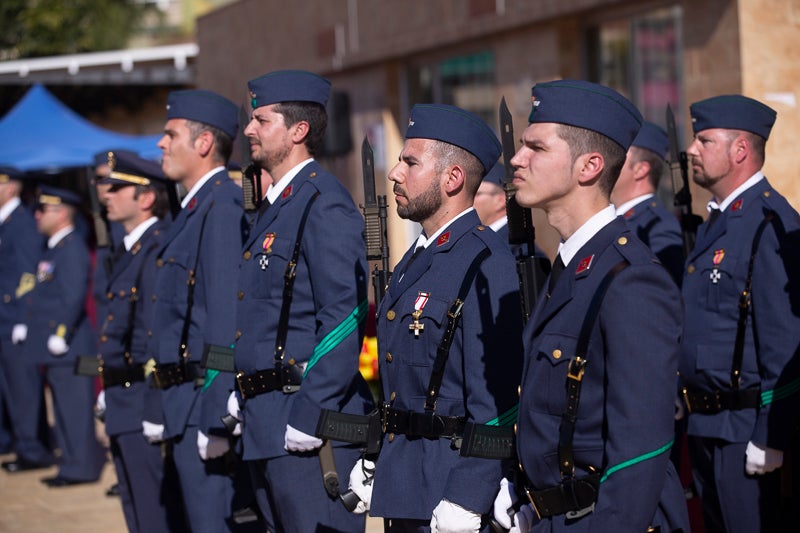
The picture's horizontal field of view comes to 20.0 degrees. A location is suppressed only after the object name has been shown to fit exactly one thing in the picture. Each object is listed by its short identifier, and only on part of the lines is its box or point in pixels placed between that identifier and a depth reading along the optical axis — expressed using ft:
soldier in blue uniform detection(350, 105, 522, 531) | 23.29
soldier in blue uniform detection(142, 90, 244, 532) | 33.38
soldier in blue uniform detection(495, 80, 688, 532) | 18.37
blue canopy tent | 97.08
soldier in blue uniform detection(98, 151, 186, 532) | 39.51
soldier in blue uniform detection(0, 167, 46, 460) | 64.88
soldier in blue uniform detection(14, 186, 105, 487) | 60.10
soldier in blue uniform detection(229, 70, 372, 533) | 28.34
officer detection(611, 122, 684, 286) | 36.86
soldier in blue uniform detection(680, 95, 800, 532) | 29.06
